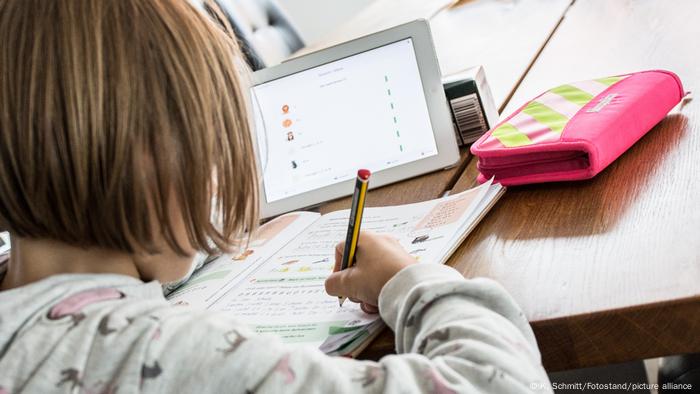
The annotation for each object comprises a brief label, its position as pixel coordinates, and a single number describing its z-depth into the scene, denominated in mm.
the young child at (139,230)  543
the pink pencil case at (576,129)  892
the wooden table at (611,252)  625
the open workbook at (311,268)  743
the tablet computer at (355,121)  1131
